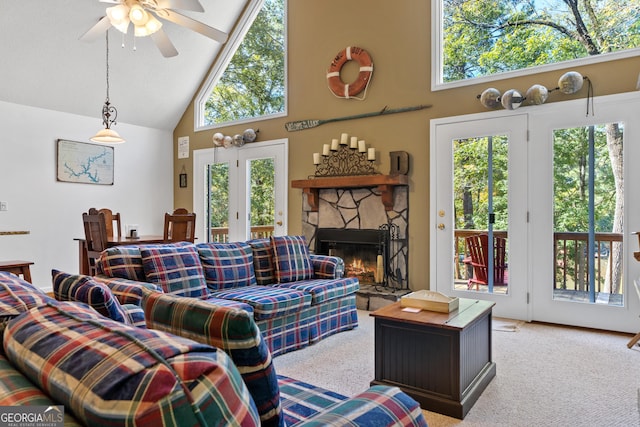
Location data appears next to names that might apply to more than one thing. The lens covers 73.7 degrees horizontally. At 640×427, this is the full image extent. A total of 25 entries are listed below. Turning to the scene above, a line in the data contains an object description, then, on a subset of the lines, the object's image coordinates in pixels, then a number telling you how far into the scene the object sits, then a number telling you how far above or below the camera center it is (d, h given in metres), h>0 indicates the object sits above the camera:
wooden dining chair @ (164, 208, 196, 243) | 4.58 -0.21
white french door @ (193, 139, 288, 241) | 5.83 +0.25
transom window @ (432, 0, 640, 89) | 3.85 +1.70
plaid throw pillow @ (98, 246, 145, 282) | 2.82 -0.38
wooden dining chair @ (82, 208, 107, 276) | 4.31 -0.27
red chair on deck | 4.26 -0.52
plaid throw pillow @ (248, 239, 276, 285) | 3.65 -0.47
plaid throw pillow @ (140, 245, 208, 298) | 2.87 -0.43
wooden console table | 3.89 -0.55
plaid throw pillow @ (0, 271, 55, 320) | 1.09 -0.25
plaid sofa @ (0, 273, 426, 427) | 0.61 -0.27
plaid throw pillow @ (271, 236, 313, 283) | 3.65 -0.45
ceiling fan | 3.20 +1.50
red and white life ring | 5.00 +1.62
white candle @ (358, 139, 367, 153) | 4.92 +0.71
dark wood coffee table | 2.18 -0.80
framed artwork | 5.71 +0.63
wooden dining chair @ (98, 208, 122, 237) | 4.91 -0.14
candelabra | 4.98 +0.58
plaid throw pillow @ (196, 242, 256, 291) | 3.26 -0.45
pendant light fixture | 4.54 +0.76
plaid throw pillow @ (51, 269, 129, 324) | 1.34 -0.28
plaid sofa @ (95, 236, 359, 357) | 2.87 -0.55
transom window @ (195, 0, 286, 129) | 5.98 +1.98
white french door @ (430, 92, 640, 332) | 3.69 +0.02
